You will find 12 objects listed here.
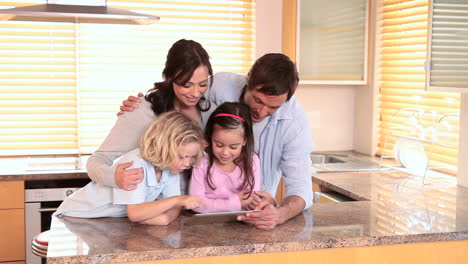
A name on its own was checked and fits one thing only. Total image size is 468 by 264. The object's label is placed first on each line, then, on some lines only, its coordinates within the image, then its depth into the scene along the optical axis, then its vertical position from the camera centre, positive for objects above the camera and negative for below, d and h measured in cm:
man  194 -13
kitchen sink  353 -44
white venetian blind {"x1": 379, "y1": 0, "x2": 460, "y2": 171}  337 +10
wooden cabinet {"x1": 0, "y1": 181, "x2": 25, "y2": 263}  324 -72
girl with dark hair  204 -26
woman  193 -6
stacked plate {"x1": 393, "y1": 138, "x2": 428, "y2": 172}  338 -34
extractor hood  271 +35
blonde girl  189 -30
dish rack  326 -26
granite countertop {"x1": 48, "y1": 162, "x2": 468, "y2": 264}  165 -43
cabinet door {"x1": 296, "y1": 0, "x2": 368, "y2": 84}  377 +32
